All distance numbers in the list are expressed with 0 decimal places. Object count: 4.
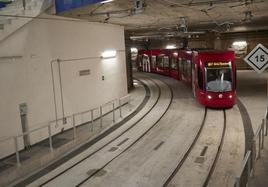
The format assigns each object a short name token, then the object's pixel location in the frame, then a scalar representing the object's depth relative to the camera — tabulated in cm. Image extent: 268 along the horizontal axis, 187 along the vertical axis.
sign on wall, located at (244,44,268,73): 807
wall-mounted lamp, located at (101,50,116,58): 1456
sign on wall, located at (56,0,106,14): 868
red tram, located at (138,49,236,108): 1412
